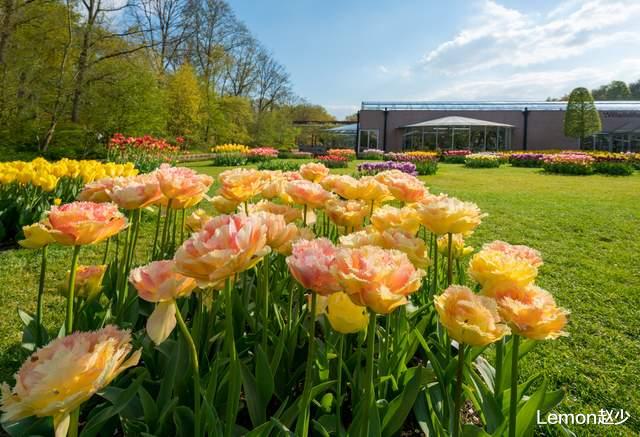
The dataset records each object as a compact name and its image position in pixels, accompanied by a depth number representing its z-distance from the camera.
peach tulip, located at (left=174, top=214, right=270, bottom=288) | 0.61
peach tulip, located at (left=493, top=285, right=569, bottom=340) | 0.71
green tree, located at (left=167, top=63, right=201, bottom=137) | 20.72
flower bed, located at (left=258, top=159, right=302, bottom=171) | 10.38
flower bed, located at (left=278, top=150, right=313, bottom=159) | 18.83
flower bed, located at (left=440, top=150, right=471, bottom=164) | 18.56
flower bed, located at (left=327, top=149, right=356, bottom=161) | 15.27
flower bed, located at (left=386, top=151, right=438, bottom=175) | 11.16
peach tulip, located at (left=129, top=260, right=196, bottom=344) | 0.74
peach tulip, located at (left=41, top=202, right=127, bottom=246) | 0.85
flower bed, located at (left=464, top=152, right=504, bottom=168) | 15.35
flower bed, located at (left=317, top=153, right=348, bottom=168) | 12.66
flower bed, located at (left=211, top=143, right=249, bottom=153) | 13.66
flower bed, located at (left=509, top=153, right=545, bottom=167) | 15.81
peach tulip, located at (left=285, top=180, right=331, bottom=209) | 1.33
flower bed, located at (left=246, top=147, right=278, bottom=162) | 14.04
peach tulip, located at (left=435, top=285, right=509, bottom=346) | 0.68
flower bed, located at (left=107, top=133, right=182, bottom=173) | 8.27
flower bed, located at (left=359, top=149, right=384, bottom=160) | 20.07
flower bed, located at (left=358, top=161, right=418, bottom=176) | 7.71
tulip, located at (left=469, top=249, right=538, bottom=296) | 0.82
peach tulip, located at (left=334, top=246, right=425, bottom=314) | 0.61
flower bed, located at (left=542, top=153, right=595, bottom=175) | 12.43
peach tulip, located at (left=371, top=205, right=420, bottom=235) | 1.18
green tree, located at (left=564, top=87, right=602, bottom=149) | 21.05
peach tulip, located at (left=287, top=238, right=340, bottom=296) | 0.68
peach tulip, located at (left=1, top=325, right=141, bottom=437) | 0.51
